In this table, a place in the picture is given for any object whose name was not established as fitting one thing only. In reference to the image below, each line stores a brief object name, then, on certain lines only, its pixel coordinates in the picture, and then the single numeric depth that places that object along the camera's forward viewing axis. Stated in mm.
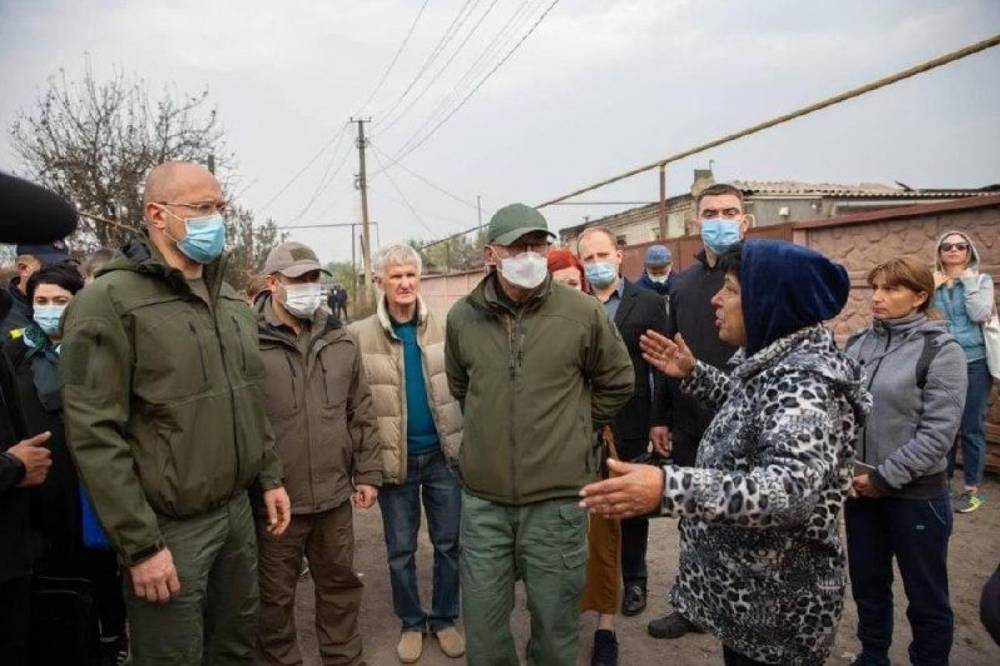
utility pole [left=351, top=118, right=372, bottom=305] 29219
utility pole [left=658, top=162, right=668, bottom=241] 6780
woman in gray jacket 2521
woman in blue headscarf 1483
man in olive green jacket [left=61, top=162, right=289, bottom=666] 1940
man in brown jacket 2871
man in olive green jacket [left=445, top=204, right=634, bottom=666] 2467
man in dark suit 3506
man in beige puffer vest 3174
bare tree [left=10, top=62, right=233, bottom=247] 10188
